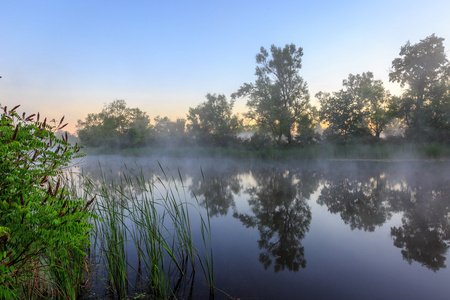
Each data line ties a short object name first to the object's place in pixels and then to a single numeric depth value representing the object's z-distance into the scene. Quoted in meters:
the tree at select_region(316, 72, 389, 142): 25.12
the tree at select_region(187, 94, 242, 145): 31.69
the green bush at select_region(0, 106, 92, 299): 1.63
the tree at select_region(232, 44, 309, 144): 27.69
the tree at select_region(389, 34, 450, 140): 21.19
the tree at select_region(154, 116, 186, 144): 34.03
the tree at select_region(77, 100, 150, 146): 37.62
